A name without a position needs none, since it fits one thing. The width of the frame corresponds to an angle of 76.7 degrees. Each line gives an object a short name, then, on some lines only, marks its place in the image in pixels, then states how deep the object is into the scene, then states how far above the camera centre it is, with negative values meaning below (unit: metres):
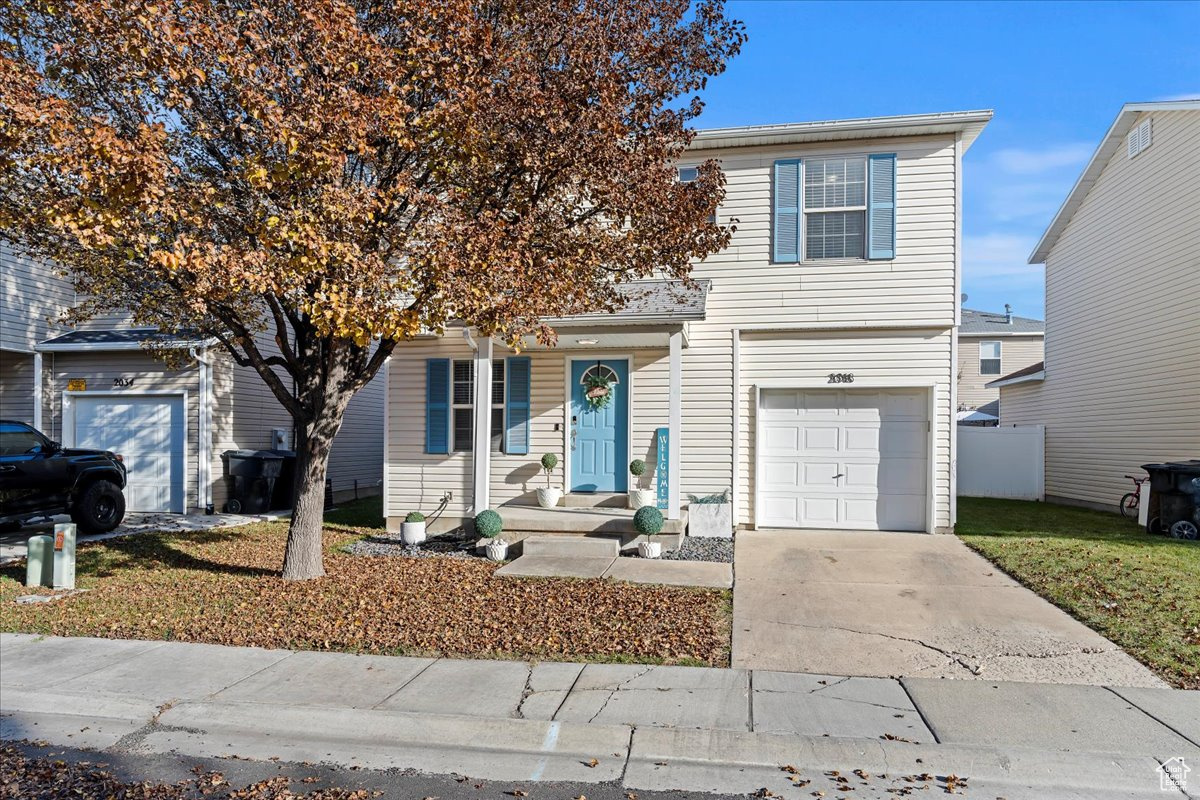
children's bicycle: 13.22 -1.55
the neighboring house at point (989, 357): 29.61 +2.29
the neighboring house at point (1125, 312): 12.55 +2.00
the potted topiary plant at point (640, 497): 10.75 -1.23
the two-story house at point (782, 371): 11.08 +0.62
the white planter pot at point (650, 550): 9.54 -1.76
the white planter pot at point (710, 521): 10.66 -1.54
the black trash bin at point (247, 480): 13.77 -1.35
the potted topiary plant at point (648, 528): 9.55 -1.48
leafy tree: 6.10 +2.26
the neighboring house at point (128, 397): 13.70 +0.13
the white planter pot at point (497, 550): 9.73 -1.82
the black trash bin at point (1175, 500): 10.80 -1.20
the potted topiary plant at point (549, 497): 11.05 -1.28
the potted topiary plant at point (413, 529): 10.46 -1.68
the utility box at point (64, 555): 8.07 -1.62
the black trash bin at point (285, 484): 14.43 -1.50
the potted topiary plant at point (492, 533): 9.73 -1.59
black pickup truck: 10.72 -1.17
